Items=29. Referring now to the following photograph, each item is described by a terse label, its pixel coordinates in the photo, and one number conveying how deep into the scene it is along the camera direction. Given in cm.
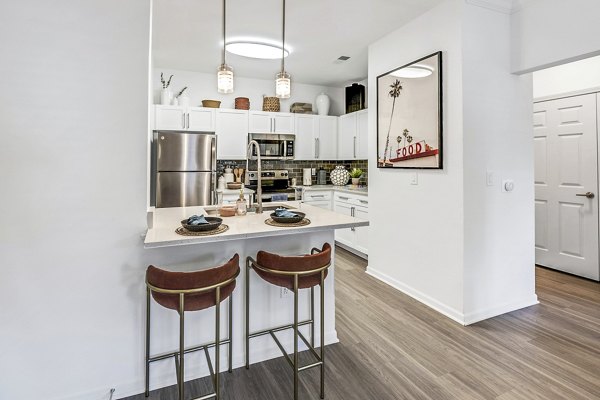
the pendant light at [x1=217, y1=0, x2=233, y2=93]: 223
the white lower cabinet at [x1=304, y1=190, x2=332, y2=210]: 487
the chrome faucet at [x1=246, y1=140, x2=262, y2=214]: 228
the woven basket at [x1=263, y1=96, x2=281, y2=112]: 502
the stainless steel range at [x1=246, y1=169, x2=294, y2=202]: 483
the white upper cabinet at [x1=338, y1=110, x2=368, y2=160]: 479
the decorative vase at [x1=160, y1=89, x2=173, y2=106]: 439
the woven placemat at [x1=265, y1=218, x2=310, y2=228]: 192
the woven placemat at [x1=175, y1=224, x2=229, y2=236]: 168
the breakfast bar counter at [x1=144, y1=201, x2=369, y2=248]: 160
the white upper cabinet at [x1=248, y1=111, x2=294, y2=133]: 486
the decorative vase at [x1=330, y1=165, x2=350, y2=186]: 520
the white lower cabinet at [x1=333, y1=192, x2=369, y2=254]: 418
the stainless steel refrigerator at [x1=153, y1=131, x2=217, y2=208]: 383
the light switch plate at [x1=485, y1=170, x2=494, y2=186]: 266
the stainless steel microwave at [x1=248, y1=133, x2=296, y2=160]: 485
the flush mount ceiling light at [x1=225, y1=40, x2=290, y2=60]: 358
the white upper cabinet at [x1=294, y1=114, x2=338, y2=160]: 518
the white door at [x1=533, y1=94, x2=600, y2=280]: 338
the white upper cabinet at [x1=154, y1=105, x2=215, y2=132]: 433
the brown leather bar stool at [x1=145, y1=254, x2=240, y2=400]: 153
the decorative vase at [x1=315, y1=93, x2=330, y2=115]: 534
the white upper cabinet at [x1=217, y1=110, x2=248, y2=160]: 467
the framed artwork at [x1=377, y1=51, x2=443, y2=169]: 275
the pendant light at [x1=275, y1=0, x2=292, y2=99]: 239
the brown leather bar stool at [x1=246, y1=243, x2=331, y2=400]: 171
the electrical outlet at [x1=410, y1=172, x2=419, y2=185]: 301
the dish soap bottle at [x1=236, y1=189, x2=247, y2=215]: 229
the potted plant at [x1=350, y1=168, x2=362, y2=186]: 500
